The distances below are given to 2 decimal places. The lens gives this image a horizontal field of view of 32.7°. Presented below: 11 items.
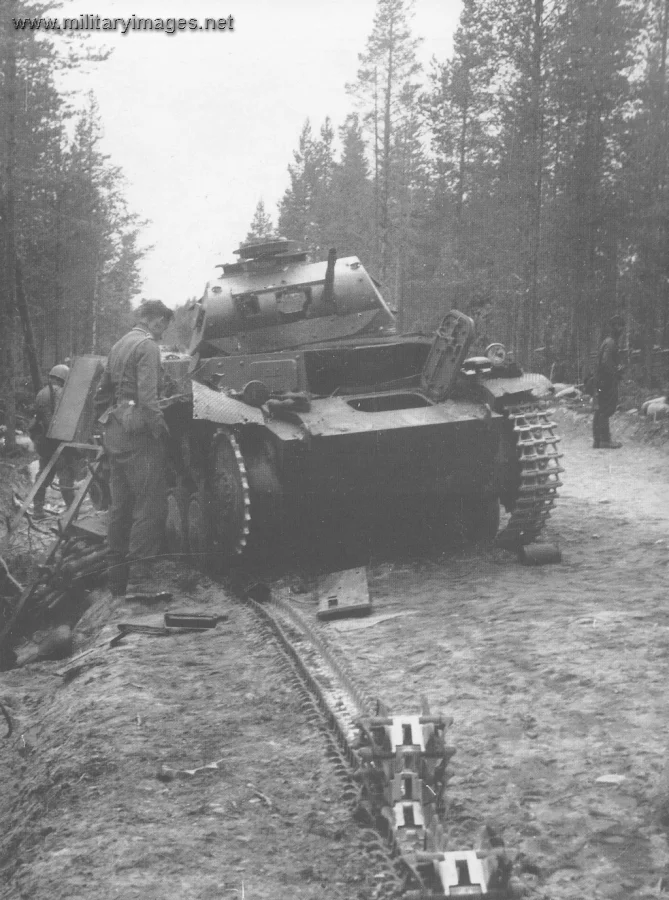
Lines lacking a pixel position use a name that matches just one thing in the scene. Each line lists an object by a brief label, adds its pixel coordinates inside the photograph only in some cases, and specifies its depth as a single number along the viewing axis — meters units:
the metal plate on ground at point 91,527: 9.62
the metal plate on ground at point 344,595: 6.93
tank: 7.90
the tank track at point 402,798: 2.82
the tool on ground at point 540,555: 7.99
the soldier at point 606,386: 16.11
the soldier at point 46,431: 13.48
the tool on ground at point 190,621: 7.03
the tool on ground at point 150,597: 7.97
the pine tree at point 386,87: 33.72
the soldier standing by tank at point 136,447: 8.14
